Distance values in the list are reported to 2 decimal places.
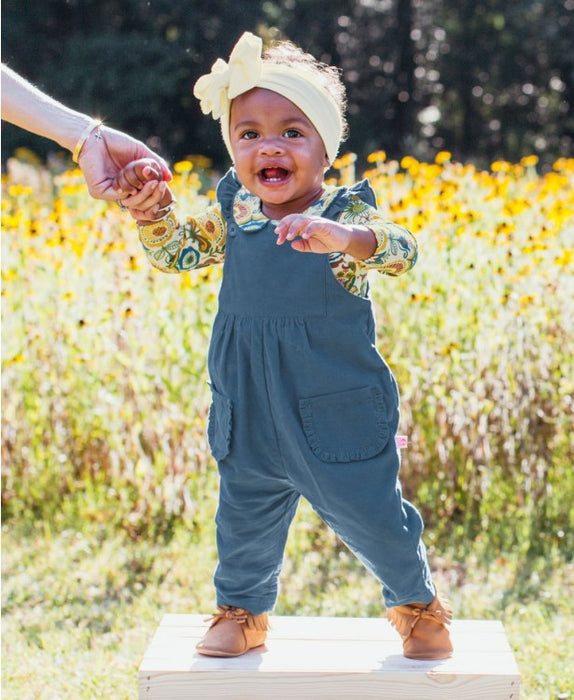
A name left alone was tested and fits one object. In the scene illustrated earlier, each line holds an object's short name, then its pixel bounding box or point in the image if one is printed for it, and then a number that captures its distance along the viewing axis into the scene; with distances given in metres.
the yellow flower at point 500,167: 4.20
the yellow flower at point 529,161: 4.90
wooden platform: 2.12
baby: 1.98
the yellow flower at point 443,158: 4.40
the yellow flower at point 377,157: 4.23
